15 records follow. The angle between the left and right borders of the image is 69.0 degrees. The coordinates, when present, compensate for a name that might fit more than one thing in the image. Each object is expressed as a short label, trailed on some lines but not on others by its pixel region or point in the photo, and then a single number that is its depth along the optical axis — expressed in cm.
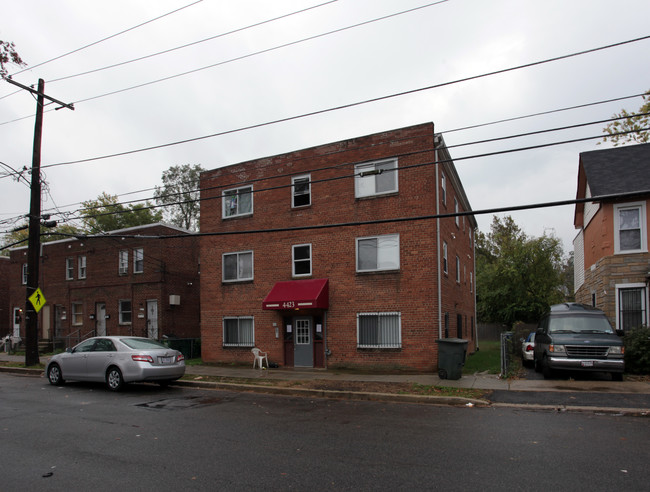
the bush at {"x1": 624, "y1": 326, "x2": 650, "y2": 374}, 1354
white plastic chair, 1756
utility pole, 1855
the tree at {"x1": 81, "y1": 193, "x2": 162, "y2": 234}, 4038
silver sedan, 1243
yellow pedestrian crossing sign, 1858
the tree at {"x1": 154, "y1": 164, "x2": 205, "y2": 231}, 4247
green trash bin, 1347
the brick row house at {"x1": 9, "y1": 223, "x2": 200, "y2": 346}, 2398
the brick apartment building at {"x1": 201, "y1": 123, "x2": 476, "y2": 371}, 1578
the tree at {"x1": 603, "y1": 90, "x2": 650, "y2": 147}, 2090
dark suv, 1229
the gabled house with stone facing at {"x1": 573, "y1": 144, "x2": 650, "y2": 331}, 1585
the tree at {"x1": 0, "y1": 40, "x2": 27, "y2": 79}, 973
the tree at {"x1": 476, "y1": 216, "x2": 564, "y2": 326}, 3231
